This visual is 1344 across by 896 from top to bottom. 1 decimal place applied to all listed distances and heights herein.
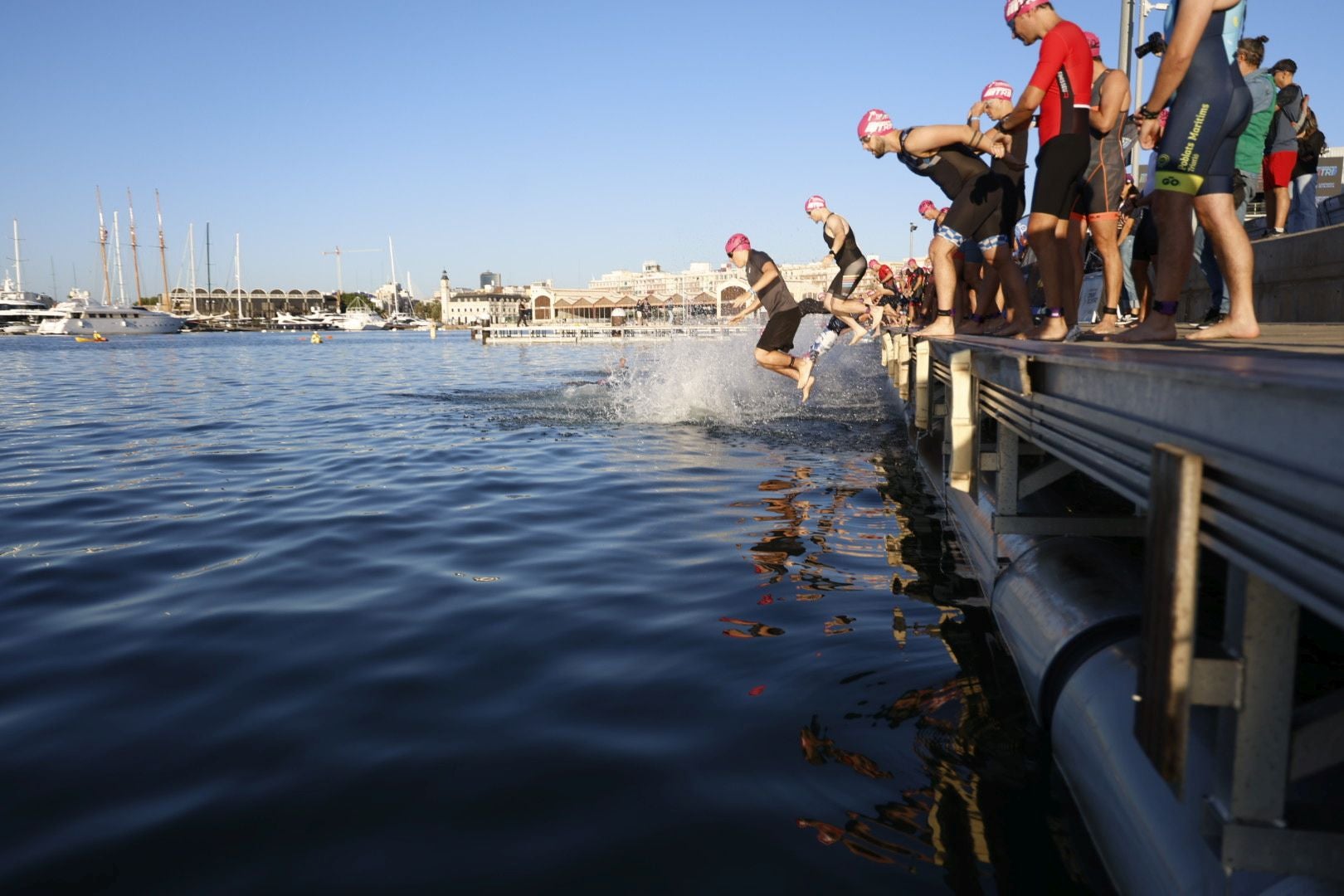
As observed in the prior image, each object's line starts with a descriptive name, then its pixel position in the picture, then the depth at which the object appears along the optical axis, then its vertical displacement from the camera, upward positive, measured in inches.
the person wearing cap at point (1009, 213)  273.0 +39.5
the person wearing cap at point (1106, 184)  229.5 +40.6
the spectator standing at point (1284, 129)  347.3 +78.9
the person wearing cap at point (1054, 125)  215.5 +51.0
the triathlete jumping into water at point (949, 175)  279.3 +52.5
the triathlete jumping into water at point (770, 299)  439.5 +20.7
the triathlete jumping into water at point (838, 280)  466.6 +32.2
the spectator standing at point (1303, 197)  393.2 +63.3
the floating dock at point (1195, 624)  58.2 -24.1
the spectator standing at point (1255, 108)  286.4 +75.8
